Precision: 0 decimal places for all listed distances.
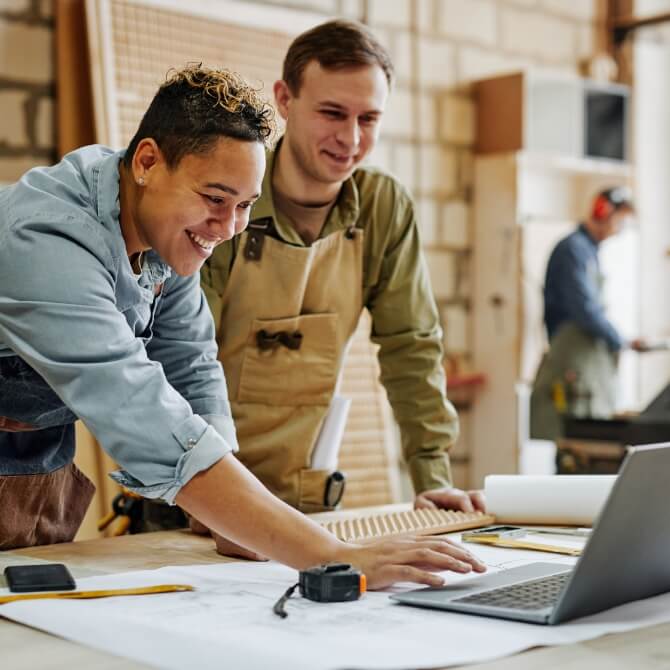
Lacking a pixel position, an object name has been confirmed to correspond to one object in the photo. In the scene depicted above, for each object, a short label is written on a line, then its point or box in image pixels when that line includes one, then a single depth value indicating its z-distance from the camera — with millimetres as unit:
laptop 1050
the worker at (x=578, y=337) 4629
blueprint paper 938
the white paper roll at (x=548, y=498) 1693
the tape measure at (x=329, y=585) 1141
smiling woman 1213
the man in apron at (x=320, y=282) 1941
